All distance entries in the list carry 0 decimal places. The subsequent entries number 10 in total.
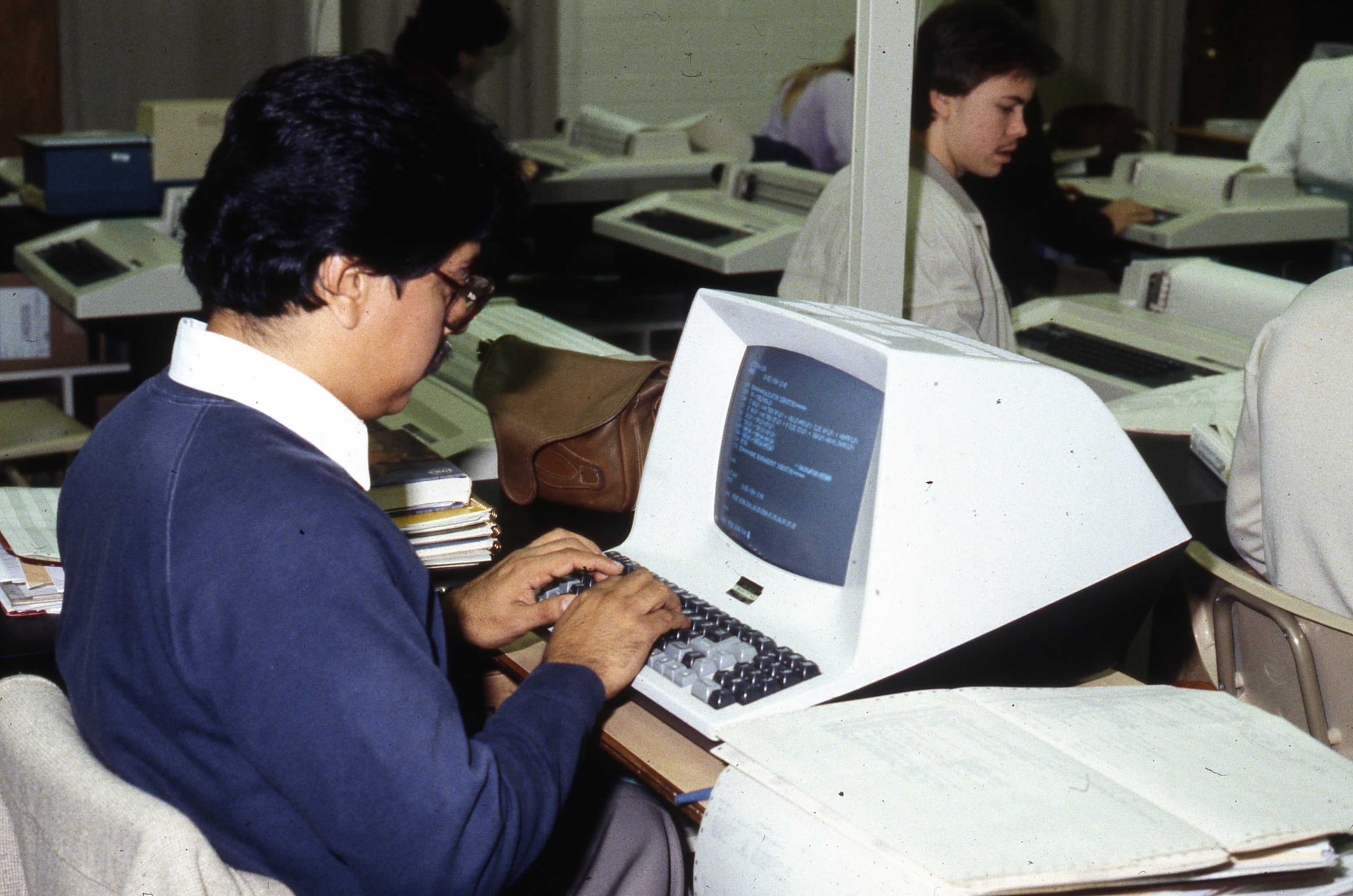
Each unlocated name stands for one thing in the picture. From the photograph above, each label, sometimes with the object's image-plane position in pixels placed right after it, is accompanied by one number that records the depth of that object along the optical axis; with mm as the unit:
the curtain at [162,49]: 4996
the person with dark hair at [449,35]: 3842
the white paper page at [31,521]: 1305
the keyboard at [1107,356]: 2344
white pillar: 1595
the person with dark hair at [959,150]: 2102
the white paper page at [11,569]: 1294
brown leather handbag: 1549
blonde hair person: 3934
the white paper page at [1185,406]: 1996
